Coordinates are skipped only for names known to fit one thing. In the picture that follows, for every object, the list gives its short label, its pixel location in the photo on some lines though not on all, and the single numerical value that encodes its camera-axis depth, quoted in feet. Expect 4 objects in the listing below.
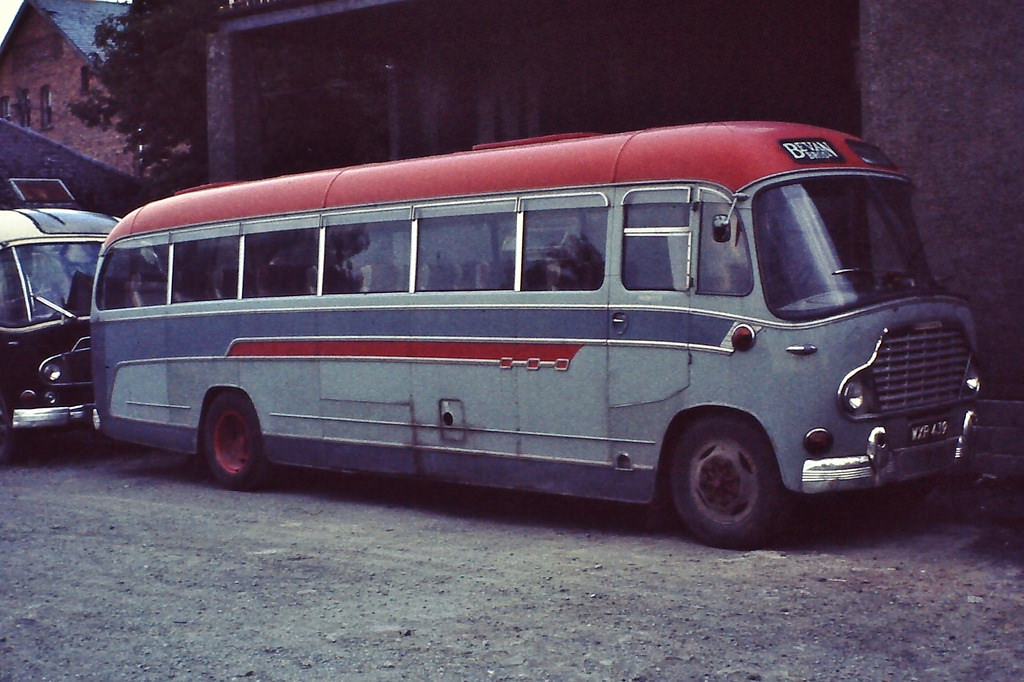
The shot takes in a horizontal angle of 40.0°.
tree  94.53
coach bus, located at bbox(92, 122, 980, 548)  27.68
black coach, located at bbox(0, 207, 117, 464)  48.24
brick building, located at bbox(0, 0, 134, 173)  162.64
